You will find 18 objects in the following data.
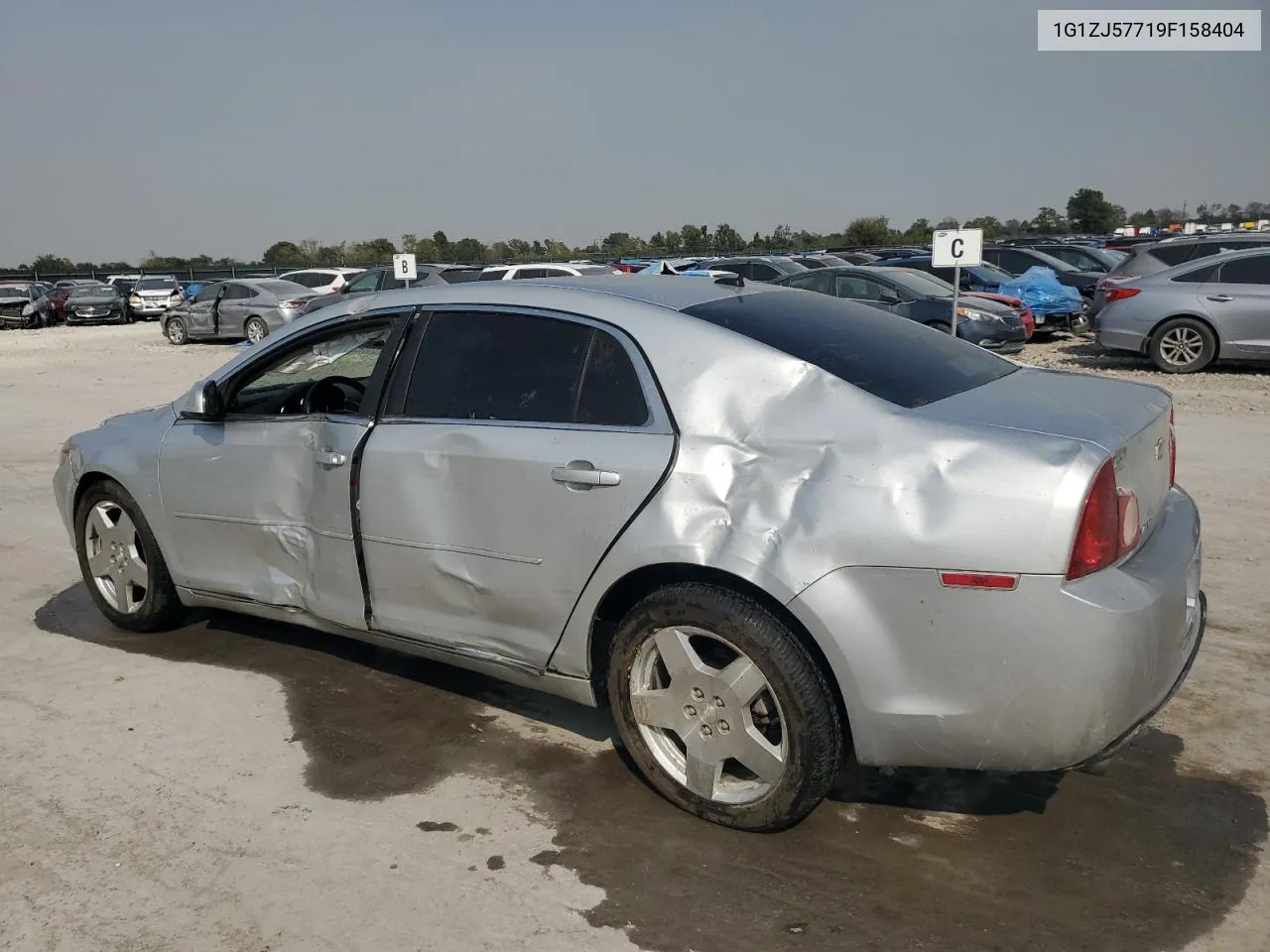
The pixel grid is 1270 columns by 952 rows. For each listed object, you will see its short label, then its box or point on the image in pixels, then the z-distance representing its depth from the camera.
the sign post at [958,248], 11.65
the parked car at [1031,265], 20.69
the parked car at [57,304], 36.22
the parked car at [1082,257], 23.28
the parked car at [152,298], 36.41
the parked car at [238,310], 24.14
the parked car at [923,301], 15.14
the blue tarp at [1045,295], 18.08
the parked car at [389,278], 23.76
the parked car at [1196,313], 13.39
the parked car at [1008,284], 18.09
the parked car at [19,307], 34.12
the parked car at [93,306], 34.88
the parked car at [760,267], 23.09
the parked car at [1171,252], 15.56
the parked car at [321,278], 26.92
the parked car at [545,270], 21.27
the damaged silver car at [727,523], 2.96
